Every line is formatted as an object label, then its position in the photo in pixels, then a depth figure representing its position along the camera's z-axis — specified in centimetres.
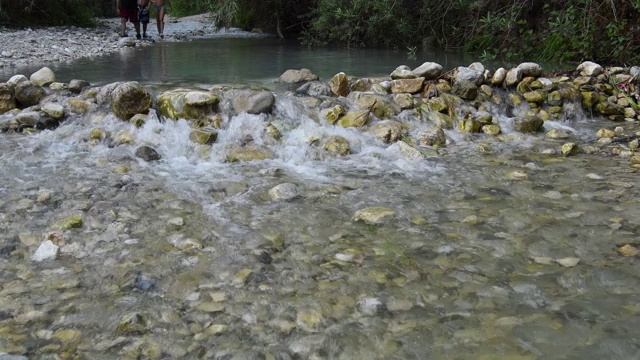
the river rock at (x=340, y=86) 600
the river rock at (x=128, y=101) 521
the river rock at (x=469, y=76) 620
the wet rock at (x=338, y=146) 471
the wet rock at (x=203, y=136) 480
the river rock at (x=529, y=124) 541
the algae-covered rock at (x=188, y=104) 527
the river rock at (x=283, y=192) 361
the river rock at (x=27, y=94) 557
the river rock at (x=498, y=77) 632
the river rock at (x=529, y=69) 636
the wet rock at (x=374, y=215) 319
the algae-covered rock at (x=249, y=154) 454
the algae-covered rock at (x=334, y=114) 540
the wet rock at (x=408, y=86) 613
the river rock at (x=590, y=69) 666
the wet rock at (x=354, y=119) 531
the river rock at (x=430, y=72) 633
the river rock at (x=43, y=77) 599
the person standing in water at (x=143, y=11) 1221
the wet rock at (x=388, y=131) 503
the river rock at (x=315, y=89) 593
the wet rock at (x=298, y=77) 658
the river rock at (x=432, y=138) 495
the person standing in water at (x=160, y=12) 1255
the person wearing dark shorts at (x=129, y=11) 1252
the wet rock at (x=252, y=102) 531
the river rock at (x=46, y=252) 272
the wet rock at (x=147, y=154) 450
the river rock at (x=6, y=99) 545
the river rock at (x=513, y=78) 632
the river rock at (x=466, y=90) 605
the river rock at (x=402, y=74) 626
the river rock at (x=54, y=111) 524
